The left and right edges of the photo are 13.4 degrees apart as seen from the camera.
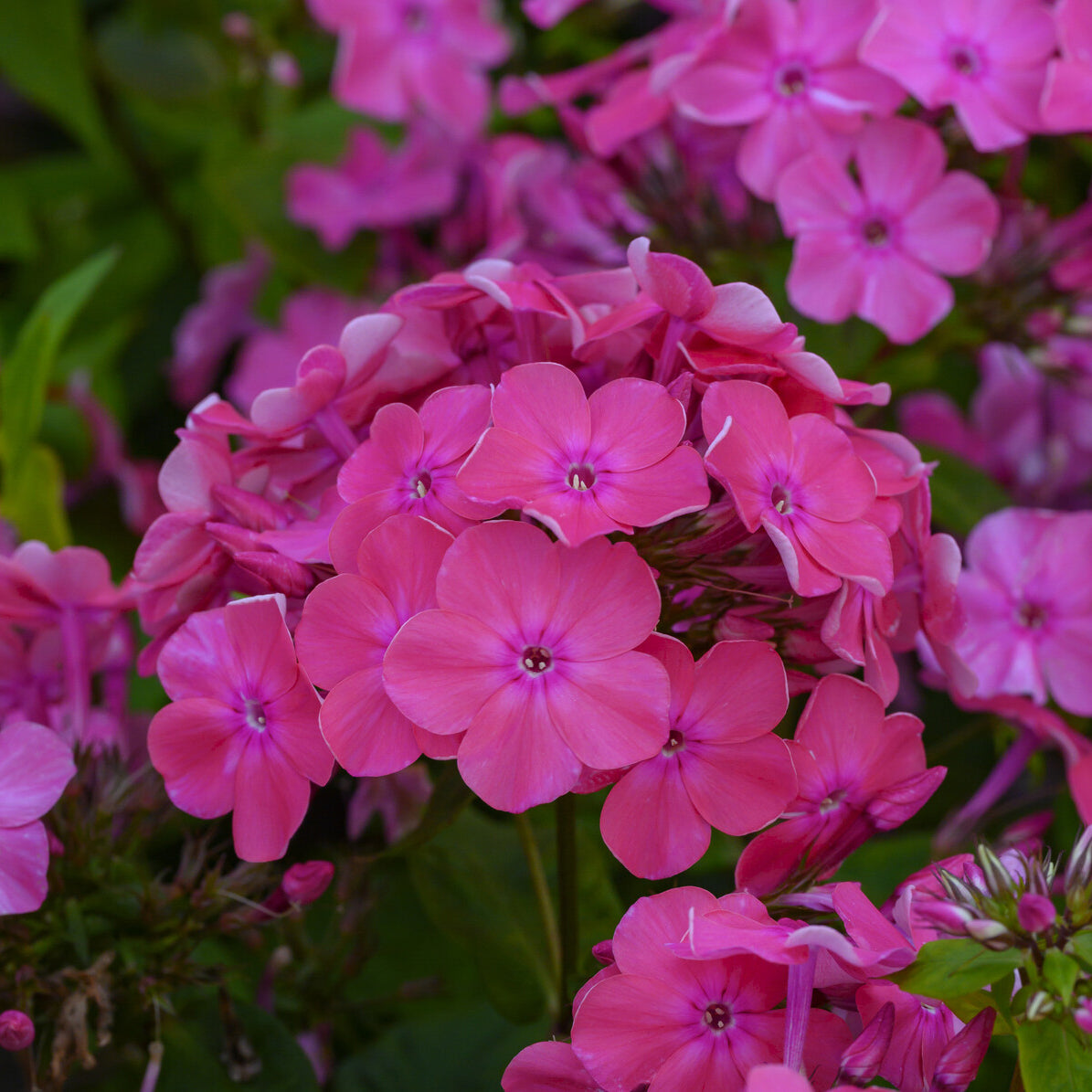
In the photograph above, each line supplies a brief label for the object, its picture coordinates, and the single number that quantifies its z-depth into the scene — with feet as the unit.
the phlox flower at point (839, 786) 1.54
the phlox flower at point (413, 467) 1.53
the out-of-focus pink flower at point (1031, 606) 1.70
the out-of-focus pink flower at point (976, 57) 1.70
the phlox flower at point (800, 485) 1.51
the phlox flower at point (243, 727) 1.53
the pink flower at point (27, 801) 1.54
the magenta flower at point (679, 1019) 1.49
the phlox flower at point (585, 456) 1.50
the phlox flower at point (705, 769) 1.51
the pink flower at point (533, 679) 1.49
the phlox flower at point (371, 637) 1.51
